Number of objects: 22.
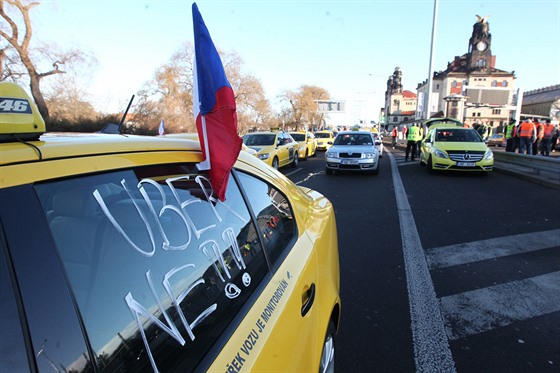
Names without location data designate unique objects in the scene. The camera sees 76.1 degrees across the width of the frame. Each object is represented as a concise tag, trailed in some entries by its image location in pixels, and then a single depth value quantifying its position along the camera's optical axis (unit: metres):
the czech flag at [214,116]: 1.53
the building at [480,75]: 84.00
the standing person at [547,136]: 17.25
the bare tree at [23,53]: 25.23
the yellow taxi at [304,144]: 19.51
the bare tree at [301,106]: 82.06
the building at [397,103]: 133.50
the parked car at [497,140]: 33.00
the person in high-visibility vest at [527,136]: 14.89
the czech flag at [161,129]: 3.54
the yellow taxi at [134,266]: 0.85
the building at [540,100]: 86.44
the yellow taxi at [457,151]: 11.41
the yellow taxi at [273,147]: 12.98
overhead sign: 78.89
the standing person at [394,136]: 32.27
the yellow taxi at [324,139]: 26.88
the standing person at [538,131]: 16.44
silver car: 11.98
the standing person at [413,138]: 17.28
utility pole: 23.13
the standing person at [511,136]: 16.70
